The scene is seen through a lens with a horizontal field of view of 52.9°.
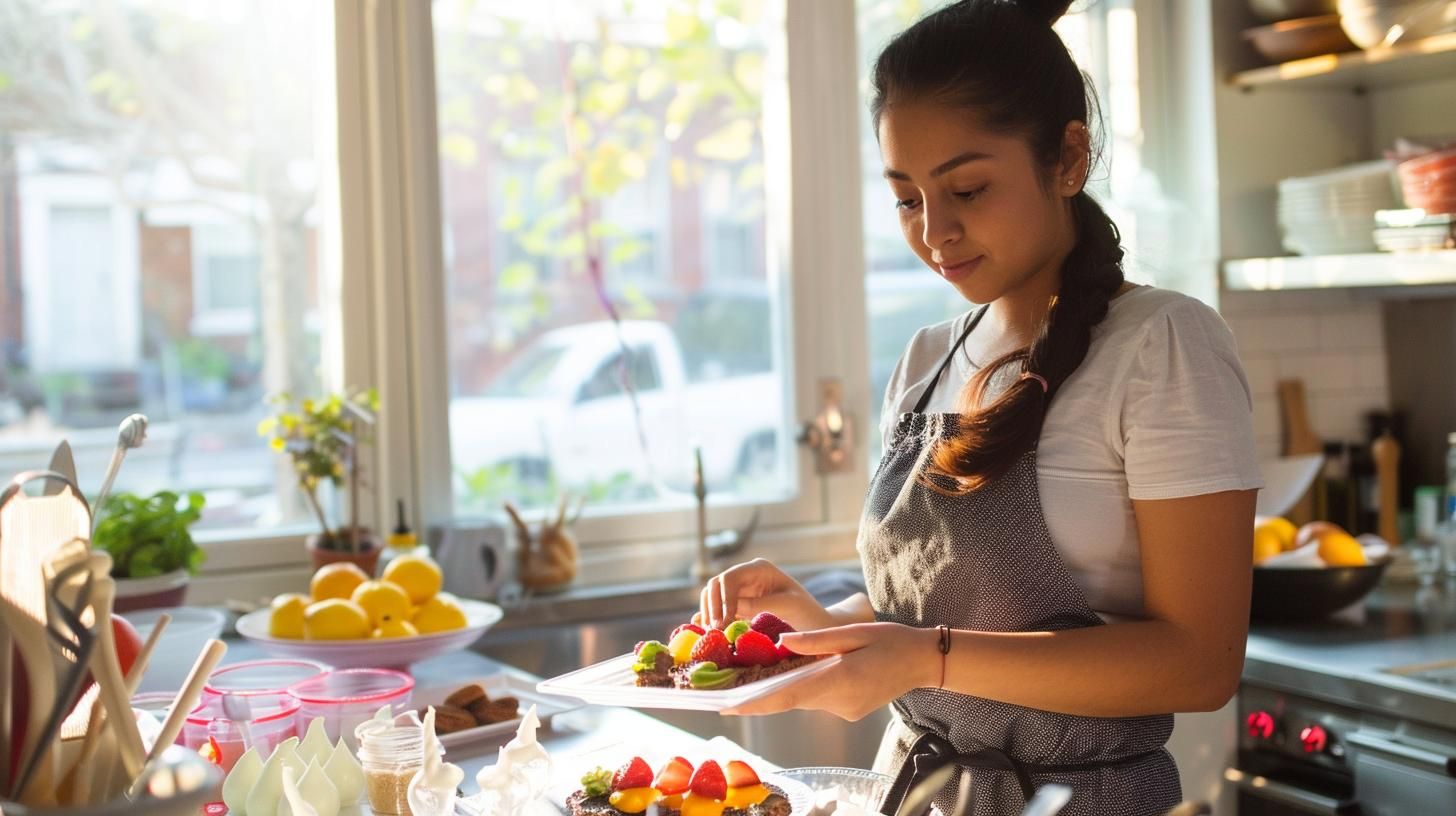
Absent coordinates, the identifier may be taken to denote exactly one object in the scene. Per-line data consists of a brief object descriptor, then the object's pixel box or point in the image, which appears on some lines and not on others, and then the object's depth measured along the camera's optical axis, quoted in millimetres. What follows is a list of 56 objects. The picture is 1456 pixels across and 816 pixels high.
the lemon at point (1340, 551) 2590
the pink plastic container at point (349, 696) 1583
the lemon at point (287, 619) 2033
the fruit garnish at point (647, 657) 1354
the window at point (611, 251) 2752
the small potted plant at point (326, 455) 2432
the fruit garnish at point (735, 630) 1385
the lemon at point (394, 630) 2021
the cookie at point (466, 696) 1710
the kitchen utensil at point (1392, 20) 2736
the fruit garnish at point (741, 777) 1250
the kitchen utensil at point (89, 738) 932
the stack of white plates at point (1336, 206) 2830
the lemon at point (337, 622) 2000
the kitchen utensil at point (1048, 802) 770
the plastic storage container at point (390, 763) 1353
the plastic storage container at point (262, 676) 1618
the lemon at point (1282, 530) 2693
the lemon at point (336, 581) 2143
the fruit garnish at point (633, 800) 1245
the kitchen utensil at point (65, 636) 876
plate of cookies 1653
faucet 2752
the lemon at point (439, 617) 2080
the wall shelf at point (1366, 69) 2791
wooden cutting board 3240
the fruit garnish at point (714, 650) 1347
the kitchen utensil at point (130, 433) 1357
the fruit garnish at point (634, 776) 1266
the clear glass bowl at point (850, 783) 1299
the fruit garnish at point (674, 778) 1262
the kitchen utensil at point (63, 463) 1091
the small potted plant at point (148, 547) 2215
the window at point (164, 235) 2459
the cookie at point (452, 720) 1652
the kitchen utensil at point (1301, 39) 2959
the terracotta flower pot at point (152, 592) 2195
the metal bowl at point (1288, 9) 2994
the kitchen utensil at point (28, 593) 902
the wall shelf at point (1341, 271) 2592
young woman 1342
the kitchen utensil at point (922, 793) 811
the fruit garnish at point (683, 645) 1383
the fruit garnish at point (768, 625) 1387
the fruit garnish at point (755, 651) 1329
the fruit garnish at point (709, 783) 1238
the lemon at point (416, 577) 2129
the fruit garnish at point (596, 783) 1281
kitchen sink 2328
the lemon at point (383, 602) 2039
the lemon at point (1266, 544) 2660
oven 2094
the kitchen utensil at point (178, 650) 1903
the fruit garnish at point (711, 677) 1278
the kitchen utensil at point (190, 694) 979
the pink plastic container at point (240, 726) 1462
